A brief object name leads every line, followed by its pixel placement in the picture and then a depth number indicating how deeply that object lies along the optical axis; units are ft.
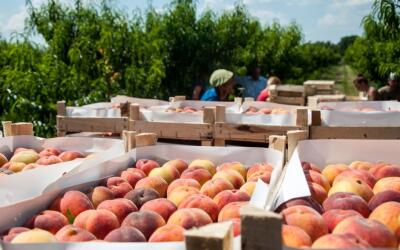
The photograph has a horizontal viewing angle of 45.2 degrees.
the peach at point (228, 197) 5.96
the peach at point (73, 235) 4.60
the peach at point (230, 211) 5.38
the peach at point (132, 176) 7.12
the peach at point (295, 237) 4.07
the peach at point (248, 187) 6.44
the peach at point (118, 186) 6.59
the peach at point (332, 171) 7.15
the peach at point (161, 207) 5.68
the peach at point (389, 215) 4.88
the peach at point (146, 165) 7.66
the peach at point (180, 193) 6.25
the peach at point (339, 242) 3.80
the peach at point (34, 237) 4.49
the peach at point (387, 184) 6.14
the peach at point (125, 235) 4.63
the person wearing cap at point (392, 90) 25.20
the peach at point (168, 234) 4.64
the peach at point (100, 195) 6.27
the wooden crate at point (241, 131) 11.32
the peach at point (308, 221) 4.56
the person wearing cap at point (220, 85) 19.26
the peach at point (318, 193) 6.12
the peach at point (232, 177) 6.98
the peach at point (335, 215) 4.92
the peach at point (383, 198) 5.66
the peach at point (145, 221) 5.12
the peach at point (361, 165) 7.45
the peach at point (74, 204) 5.69
